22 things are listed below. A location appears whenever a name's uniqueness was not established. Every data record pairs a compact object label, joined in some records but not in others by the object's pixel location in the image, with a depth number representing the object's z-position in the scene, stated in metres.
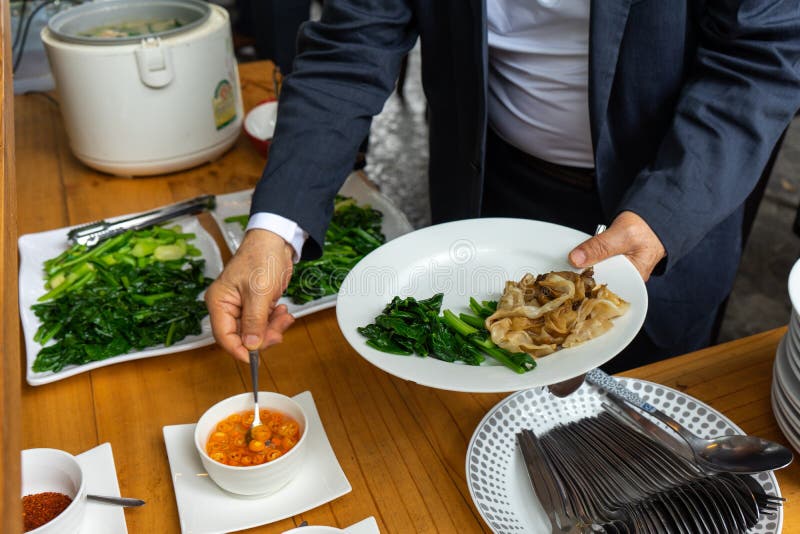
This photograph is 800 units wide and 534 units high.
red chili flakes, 0.99
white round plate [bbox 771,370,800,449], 1.09
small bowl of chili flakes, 0.99
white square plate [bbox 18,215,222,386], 1.36
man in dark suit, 1.25
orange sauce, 1.09
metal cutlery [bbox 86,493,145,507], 1.06
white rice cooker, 1.86
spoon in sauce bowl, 1.13
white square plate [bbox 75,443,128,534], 1.04
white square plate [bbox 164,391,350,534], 1.05
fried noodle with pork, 1.06
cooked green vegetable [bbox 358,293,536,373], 1.07
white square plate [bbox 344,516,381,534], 1.01
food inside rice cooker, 2.08
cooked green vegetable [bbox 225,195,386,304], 1.56
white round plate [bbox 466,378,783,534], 1.02
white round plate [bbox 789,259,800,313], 1.04
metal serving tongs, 1.72
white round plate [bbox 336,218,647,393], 1.03
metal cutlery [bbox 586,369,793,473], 1.01
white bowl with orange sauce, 1.04
